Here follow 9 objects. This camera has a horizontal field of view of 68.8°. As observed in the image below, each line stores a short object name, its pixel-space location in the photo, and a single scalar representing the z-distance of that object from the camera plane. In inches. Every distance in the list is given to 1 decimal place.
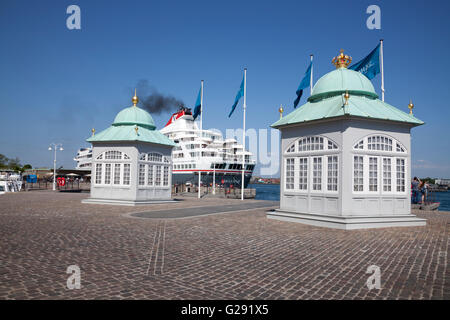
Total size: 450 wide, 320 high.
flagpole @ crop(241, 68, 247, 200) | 1024.9
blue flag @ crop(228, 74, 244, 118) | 1032.7
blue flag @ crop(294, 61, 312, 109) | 794.2
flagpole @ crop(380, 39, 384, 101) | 717.6
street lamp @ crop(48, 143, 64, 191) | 1576.0
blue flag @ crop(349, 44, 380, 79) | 743.1
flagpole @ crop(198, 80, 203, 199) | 1151.1
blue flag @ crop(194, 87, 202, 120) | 1150.4
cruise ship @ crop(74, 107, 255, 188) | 2554.1
